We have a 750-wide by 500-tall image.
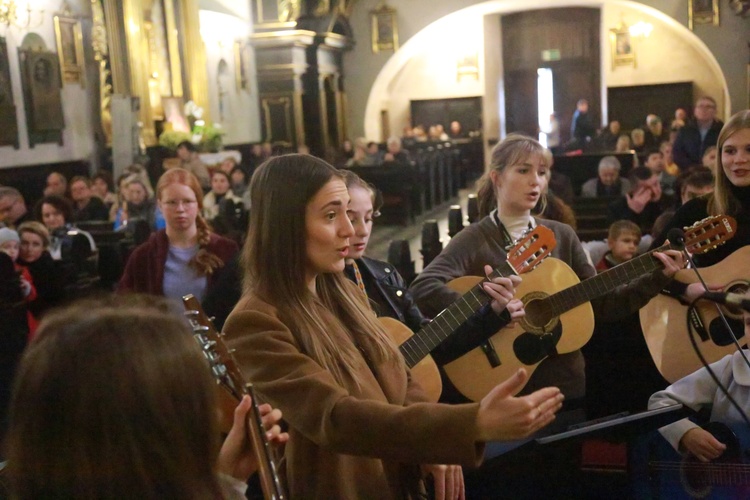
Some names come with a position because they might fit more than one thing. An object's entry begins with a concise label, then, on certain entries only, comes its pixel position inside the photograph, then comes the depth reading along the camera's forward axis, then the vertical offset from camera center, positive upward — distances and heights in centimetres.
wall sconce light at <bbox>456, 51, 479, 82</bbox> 2033 +107
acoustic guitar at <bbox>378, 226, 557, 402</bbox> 262 -62
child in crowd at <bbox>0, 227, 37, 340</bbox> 491 -72
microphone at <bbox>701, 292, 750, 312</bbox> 157 -37
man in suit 878 -42
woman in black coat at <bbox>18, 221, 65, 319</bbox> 511 -74
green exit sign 1998 +116
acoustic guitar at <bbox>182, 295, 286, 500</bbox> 145 -43
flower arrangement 1295 -8
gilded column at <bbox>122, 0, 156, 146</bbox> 1273 +106
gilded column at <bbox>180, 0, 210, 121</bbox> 1433 +122
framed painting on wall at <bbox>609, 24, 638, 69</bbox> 1914 +119
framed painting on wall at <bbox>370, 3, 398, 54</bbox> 1869 +190
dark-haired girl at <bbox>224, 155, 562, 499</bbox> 159 -48
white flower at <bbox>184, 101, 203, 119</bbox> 1407 +30
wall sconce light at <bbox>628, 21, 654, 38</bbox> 1839 +150
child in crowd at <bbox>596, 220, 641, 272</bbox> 446 -71
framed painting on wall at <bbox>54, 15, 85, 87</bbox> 1174 +122
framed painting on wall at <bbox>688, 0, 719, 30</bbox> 1688 +161
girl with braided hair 364 -52
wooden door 1972 +105
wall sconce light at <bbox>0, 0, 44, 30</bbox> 1063 +155
